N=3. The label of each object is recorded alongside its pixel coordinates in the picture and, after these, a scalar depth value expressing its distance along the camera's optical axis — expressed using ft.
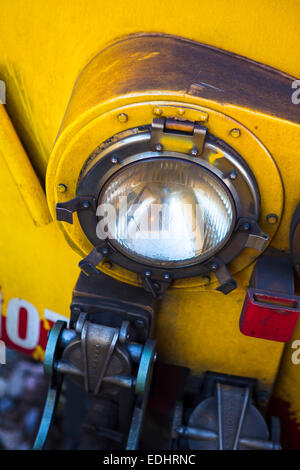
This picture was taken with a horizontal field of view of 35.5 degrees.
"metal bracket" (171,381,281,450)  4.04
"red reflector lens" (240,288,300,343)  3.16
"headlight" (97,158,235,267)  3.07
